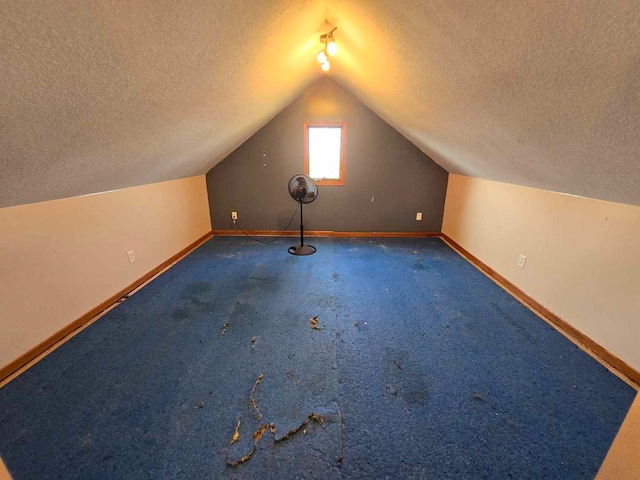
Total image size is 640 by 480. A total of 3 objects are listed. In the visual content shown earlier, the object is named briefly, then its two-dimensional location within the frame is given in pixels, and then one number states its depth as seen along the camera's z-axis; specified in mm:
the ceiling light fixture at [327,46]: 2145
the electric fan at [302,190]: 3510
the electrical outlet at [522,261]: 2459
